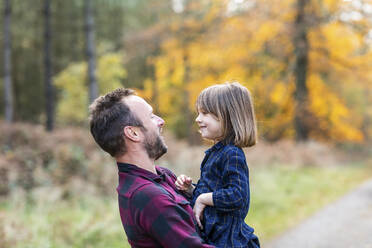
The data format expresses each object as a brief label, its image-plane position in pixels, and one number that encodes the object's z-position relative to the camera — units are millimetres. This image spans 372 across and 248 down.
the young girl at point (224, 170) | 2182
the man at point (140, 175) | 1902
